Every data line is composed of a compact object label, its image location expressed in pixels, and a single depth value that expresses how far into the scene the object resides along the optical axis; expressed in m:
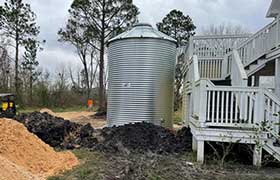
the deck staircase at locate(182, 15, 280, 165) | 4.48
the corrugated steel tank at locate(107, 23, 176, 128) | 7.81
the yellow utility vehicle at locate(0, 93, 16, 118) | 9.46
